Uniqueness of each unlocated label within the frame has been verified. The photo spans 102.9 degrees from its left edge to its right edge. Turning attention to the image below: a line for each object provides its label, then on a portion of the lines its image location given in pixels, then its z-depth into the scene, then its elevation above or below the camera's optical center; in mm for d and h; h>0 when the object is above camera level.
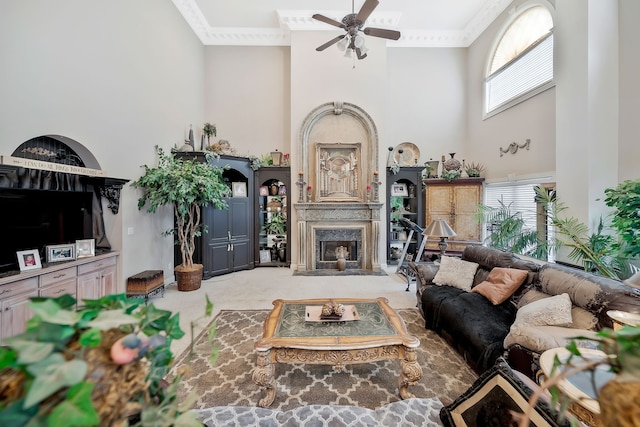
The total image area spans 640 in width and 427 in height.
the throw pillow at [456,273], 3068 -791
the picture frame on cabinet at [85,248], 2906 -431
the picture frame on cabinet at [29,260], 2314 -451
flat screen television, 2373 -100
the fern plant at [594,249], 2510 -411
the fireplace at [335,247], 5707 -835
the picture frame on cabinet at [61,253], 2617 -442
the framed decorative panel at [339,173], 5758 +838
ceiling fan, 3424 +2511
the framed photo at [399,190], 6105 +473
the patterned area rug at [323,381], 1954 -1440
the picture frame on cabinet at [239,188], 5574 +479
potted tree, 3875 +280
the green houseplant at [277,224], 6084 -333
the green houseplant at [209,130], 5461 +1737
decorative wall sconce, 4371 +1129
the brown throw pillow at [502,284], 2500 -759
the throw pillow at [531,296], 2262 -790
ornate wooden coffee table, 1896 -1042
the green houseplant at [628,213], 2154 -36
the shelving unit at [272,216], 5855 -136
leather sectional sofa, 1768 -886
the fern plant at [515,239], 3413 -430
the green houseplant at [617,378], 436 -299
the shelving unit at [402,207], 5941 +64
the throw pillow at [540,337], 1684 -879
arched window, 4051 +2663
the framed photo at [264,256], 5930 -1076
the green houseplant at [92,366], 379 -268
